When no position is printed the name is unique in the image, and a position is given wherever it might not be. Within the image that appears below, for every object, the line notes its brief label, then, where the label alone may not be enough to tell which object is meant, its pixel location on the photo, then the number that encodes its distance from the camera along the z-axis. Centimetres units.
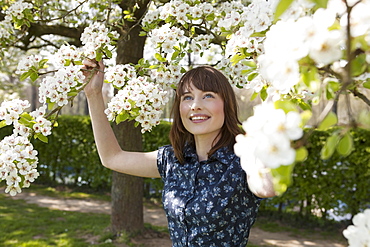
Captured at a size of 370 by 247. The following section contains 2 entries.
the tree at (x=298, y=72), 67
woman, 184
